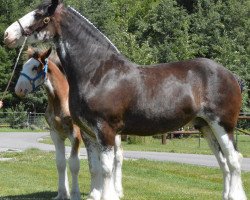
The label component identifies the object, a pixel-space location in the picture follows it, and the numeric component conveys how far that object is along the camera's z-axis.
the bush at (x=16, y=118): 48.34
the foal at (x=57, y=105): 9.09
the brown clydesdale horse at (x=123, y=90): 7.10
